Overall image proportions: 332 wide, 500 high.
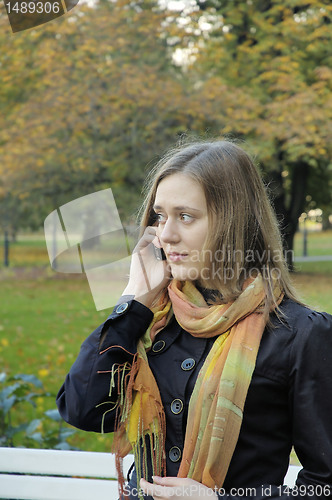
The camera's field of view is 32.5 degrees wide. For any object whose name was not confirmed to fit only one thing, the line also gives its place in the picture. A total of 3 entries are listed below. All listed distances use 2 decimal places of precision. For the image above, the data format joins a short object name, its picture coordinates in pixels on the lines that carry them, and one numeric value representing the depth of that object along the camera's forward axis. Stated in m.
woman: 1.47
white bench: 2.57
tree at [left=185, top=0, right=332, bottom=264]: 8.34
